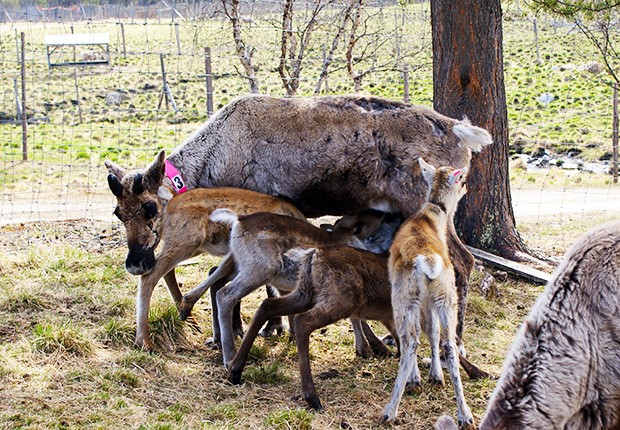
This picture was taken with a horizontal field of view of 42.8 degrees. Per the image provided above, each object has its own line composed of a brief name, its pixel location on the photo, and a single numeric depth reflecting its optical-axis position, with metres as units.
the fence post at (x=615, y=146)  16.38
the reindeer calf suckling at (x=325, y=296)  5.43
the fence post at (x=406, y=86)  15.70
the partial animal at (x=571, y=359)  3.57
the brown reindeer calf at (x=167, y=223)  6.33
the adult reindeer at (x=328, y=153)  6.62
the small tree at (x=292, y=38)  11.84
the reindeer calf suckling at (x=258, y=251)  5.93
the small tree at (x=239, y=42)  11.70
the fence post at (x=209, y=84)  14.10
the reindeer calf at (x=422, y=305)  5.04
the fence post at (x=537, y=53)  33.94
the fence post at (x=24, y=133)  16.20
